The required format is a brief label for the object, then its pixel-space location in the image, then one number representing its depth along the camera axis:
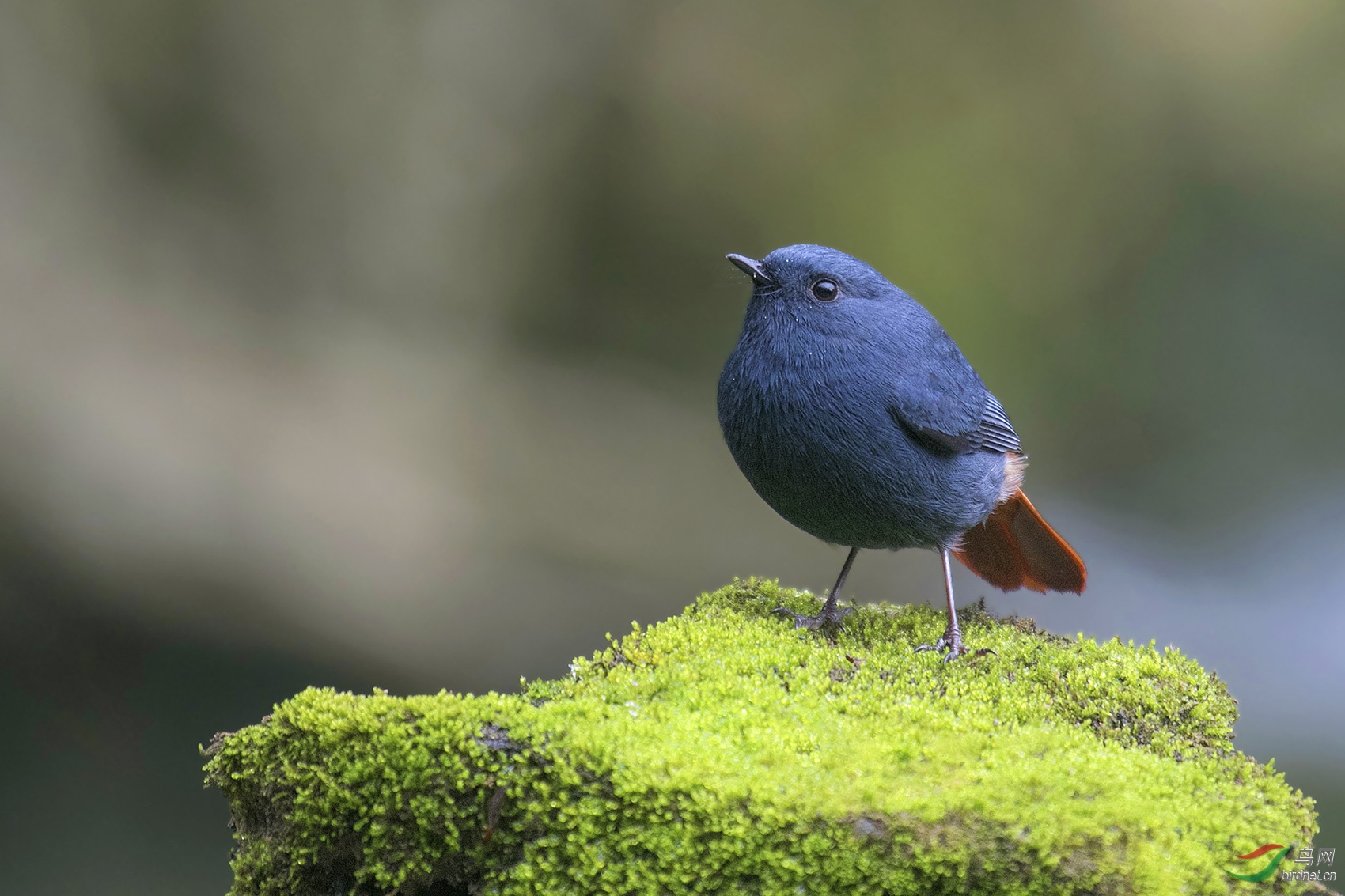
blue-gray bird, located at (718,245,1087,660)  6.72
